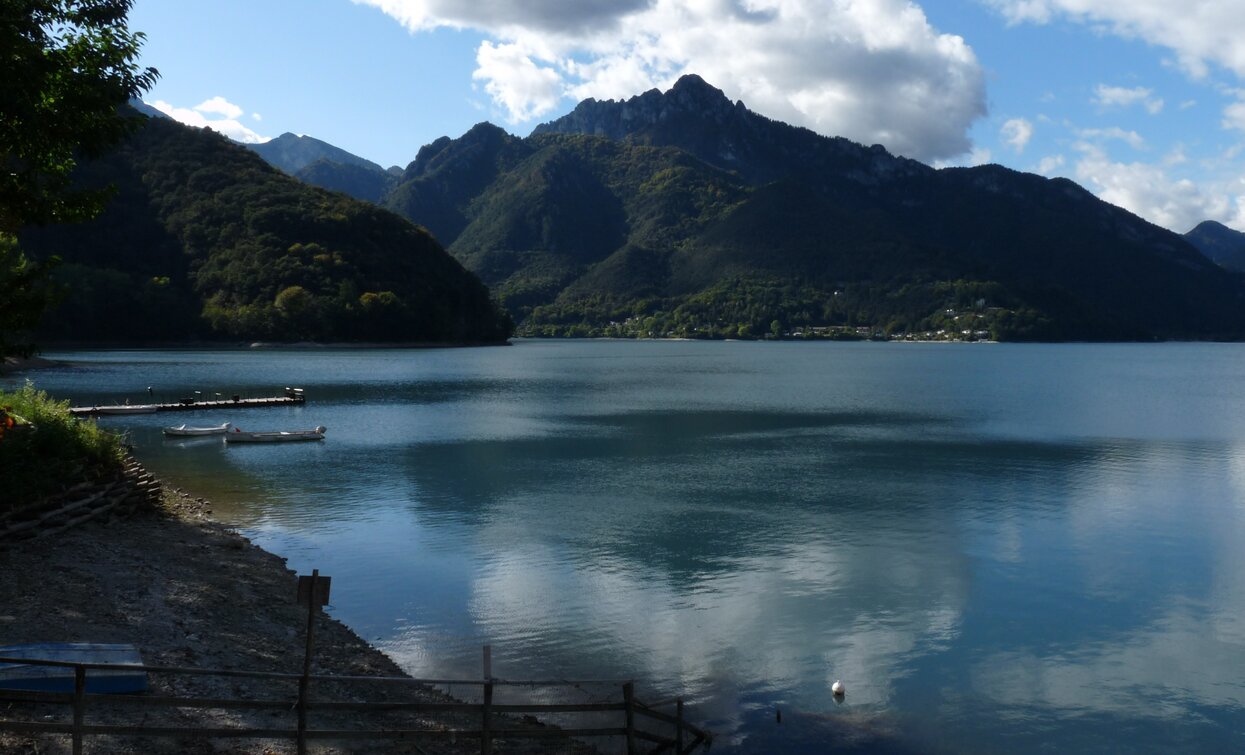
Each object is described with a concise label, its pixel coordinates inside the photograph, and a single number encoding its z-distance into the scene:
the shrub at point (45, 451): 18.80
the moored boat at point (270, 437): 50.50
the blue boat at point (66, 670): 10.55
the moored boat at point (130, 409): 58.39
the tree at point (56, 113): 13.50
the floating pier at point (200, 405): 57.87
